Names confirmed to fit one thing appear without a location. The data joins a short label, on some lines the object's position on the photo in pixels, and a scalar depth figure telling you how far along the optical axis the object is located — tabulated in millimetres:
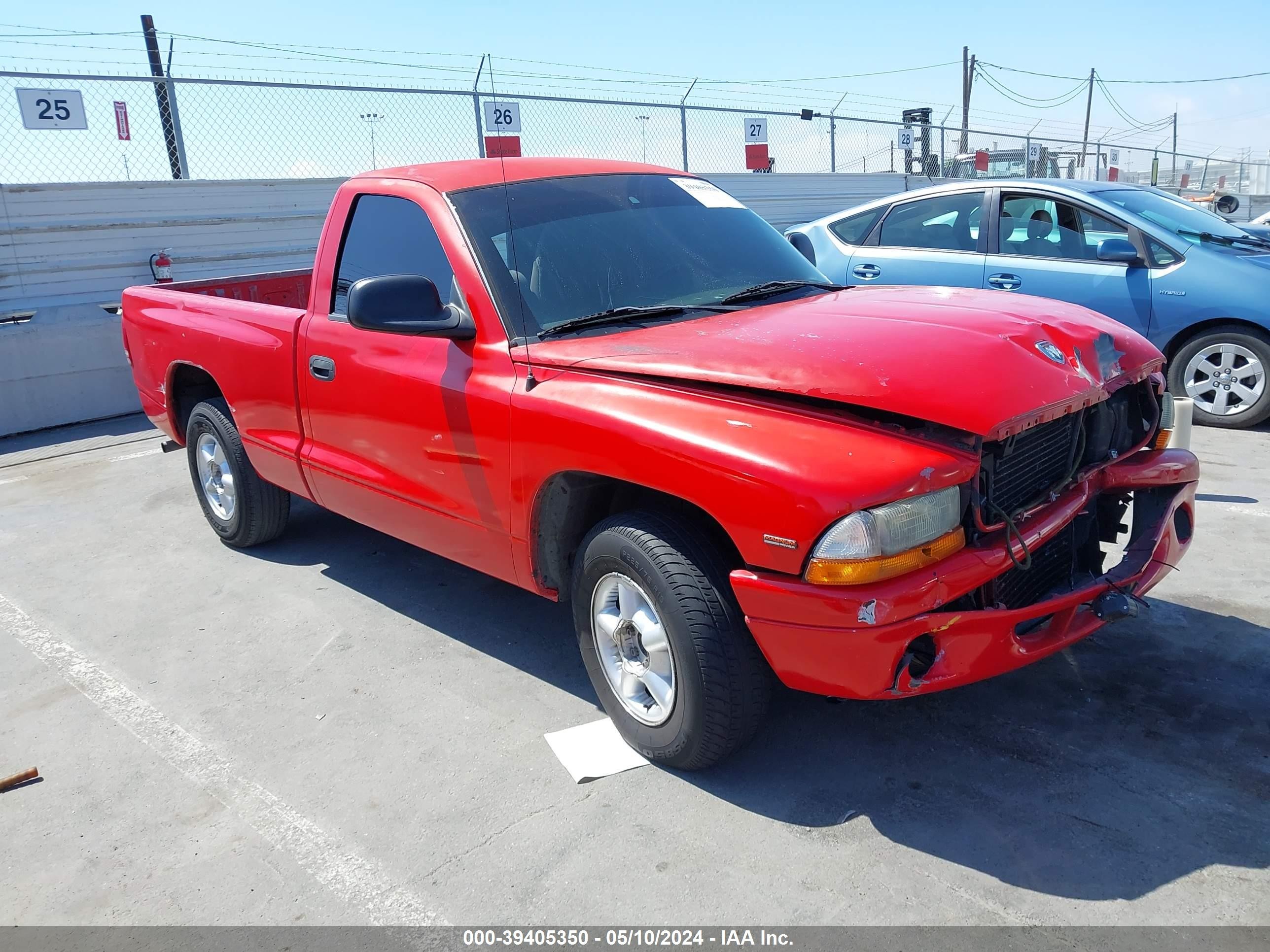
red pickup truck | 2611
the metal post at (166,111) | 11188
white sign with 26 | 13164
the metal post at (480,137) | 13070
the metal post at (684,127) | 15511
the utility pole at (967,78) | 32656
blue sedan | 6570
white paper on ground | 3195
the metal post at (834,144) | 18766
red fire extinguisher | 11289
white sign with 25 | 10250
